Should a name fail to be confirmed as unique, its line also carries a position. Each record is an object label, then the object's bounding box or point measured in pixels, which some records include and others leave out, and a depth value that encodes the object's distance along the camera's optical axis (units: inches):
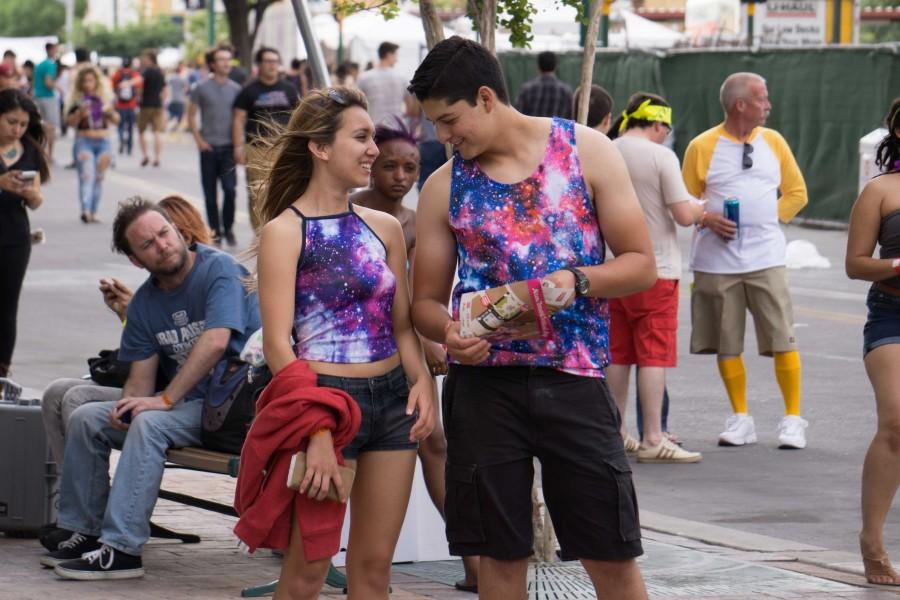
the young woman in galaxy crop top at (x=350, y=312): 287.9
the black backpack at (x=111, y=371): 412.5
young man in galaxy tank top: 269.5
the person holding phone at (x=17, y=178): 598.4
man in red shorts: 545.7
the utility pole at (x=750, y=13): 1709.0
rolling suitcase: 428.1
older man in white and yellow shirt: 569.2
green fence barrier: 1312.5
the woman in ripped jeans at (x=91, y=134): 1344.0
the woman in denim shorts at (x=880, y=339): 380.3
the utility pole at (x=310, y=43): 458.2
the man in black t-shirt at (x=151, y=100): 2081.6
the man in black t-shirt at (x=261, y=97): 1051.3
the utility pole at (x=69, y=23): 5632.5
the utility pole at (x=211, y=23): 3340.7
